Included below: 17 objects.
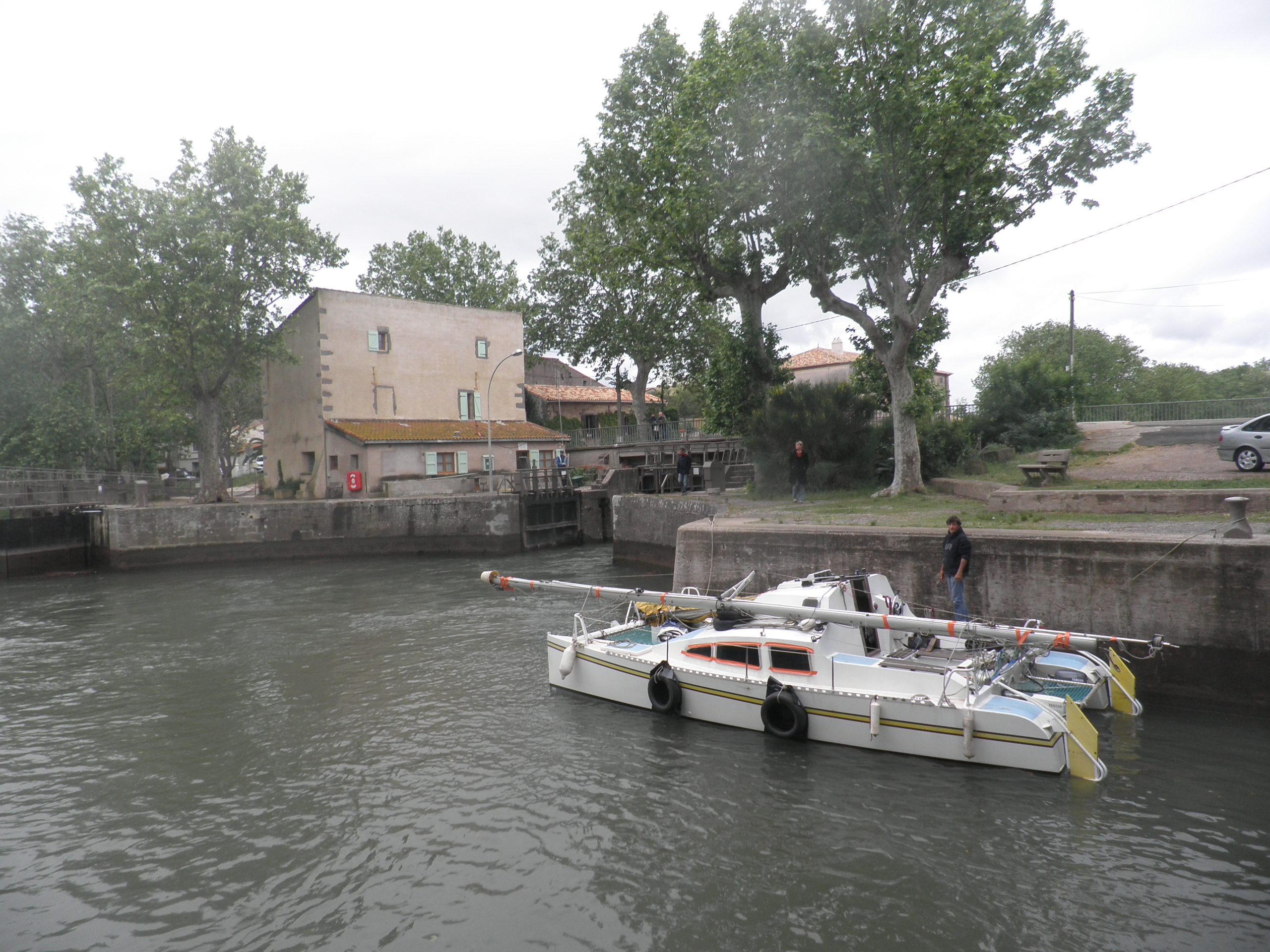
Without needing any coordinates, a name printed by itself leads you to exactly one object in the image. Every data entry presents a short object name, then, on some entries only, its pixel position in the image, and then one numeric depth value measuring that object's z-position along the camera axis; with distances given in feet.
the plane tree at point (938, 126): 61.67
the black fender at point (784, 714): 35.60
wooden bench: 62.95
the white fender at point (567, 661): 43.37
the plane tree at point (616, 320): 171.32
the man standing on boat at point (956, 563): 41.98
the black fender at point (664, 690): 39.42
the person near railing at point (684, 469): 106.93
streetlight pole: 121.60
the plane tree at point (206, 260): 108.99
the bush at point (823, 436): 85.66
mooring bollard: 37.19
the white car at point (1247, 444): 60.90
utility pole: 150.61
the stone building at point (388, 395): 128.26
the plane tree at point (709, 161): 73.56
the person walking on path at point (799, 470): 78.07
